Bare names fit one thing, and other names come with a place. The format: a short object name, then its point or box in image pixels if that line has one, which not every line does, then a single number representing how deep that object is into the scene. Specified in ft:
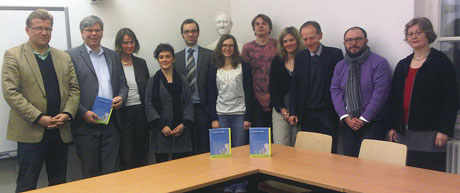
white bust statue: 16.90
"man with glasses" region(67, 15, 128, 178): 12.89
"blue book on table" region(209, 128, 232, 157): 10.30
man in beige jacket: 11.65
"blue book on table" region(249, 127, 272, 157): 10.36
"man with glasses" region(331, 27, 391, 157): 12.54
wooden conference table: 7.87
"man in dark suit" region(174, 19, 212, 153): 15.28
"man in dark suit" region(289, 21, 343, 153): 13.61
